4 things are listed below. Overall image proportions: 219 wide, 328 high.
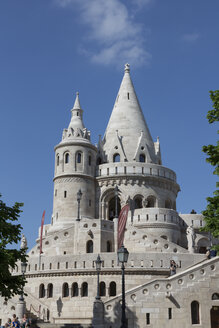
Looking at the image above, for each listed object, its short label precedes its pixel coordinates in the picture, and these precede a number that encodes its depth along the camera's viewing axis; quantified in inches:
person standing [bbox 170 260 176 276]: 1270.4
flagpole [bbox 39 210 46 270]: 1548.5
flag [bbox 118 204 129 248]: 1517.0
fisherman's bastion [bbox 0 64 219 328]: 1076.5
